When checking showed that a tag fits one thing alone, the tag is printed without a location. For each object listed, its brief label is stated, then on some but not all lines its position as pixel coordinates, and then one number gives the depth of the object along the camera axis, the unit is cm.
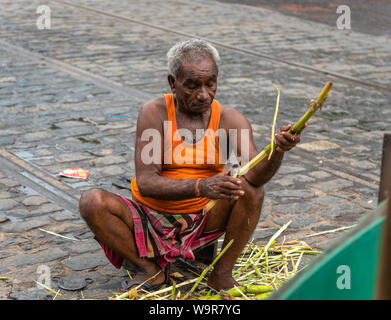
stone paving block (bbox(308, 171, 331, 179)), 1102
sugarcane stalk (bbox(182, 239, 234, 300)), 704
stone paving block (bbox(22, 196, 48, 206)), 971
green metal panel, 378
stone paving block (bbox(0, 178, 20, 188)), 1034
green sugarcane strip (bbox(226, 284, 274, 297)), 718
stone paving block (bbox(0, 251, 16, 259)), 809
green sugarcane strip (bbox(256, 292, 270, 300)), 706
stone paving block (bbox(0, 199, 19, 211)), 952
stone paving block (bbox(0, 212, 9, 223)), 908
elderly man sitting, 694
